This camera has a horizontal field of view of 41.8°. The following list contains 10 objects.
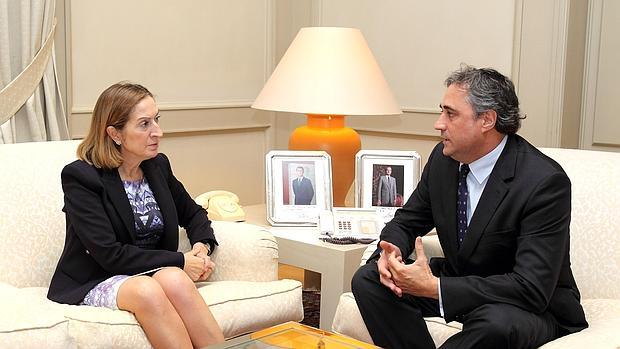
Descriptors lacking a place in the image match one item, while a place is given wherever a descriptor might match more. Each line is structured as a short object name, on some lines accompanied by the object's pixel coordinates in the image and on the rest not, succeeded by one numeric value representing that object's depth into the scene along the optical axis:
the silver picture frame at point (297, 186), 3.43
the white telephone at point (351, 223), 3.19
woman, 2.48
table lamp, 3.49
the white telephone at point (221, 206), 3.37
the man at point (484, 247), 2.25
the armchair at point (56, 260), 2.35
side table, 3.02
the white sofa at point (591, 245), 2.57
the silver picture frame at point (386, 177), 3.46
